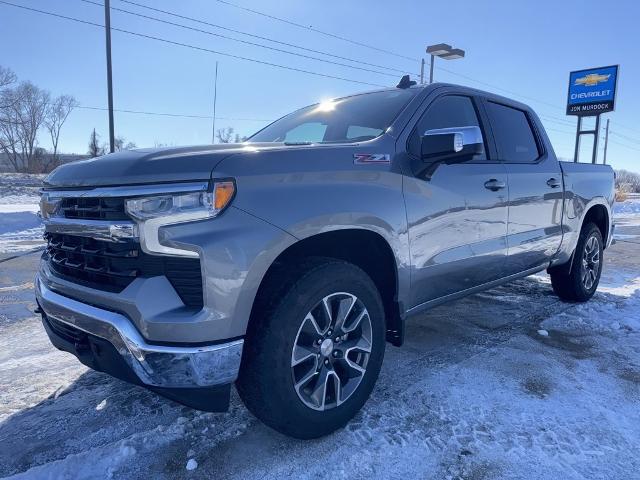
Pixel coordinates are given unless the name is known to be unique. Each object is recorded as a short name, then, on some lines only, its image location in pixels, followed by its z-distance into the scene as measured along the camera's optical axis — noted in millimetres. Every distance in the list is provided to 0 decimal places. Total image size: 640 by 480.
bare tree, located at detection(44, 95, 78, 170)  65562
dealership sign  17922
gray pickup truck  1935
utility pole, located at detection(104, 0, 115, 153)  14711
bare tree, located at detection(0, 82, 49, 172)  48331
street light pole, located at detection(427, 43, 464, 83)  16703
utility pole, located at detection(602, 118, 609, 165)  59800
